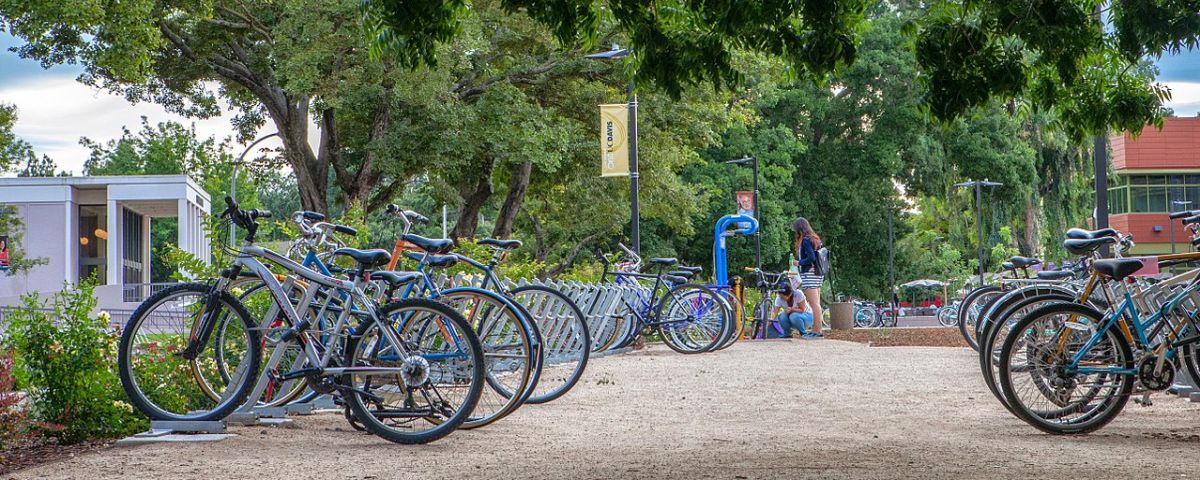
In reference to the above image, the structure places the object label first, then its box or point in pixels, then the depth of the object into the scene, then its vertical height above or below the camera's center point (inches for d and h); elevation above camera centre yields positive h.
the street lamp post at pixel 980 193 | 1597.8 +97.4
